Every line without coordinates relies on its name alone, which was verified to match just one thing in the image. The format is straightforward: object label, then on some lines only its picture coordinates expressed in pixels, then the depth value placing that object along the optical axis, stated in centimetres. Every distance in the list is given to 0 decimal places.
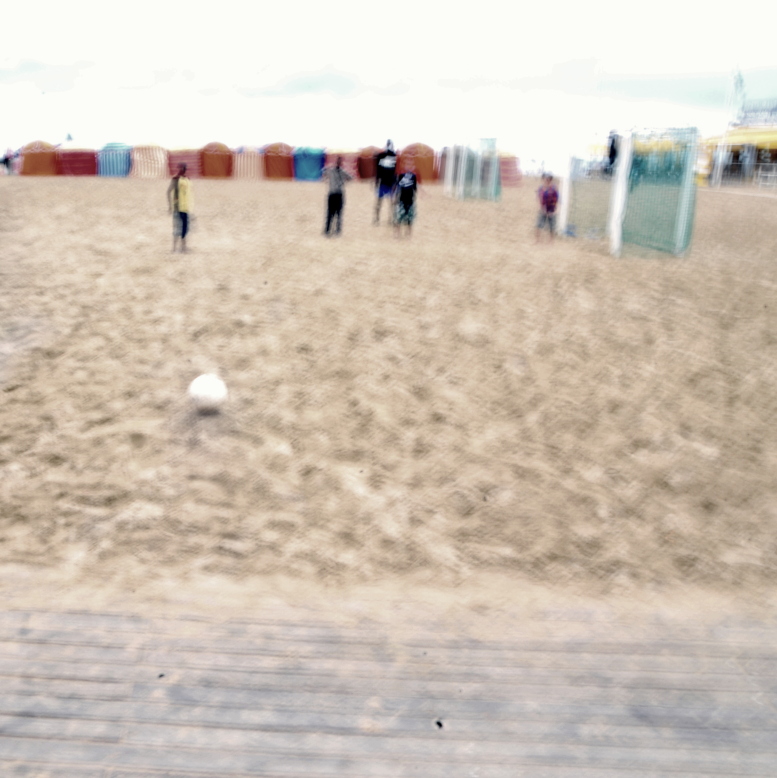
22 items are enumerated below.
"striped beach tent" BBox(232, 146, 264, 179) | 3509
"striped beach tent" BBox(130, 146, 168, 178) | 3469
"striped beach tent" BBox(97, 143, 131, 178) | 3400
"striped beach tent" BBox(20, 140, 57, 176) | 3388
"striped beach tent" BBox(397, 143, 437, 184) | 3572
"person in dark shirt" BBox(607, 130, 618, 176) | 1545
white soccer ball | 664
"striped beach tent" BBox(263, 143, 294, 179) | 3531
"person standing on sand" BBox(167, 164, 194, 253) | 1170
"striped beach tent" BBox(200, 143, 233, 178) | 3459
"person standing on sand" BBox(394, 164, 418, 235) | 1386
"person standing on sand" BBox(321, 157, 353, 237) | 1327
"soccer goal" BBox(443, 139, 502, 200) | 2490
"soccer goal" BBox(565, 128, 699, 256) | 1229
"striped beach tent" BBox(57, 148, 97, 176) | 3391
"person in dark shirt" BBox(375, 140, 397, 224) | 1503
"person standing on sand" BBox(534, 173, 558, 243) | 1418
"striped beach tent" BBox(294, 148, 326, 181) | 3553
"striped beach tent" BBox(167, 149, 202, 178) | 3453
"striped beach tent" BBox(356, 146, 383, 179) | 3469
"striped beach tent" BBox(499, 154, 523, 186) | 3506
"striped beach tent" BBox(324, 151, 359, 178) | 3531
